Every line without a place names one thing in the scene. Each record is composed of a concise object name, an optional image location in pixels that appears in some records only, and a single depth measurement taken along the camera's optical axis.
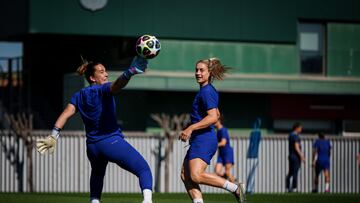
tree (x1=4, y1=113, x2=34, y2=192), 34.56
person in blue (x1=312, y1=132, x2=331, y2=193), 33.00
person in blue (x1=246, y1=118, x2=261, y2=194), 28.98
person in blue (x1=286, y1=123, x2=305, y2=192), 32.24
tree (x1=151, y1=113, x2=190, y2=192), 35.59
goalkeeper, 13.33
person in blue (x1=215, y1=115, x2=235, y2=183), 27.20
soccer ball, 12.53
